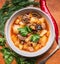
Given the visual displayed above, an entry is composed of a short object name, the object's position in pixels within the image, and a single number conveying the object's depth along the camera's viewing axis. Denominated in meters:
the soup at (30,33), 0.76
